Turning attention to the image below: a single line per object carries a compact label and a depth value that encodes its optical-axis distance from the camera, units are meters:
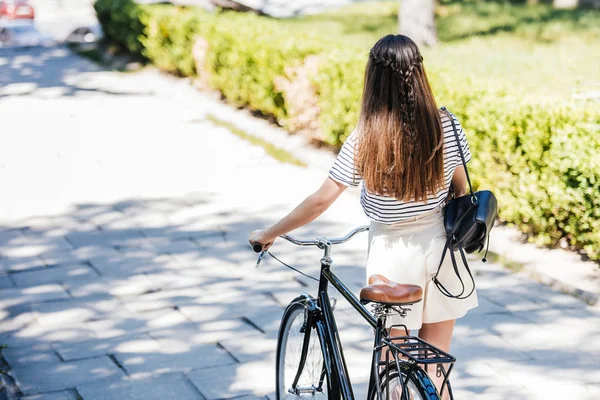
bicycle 4.70
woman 5.12
